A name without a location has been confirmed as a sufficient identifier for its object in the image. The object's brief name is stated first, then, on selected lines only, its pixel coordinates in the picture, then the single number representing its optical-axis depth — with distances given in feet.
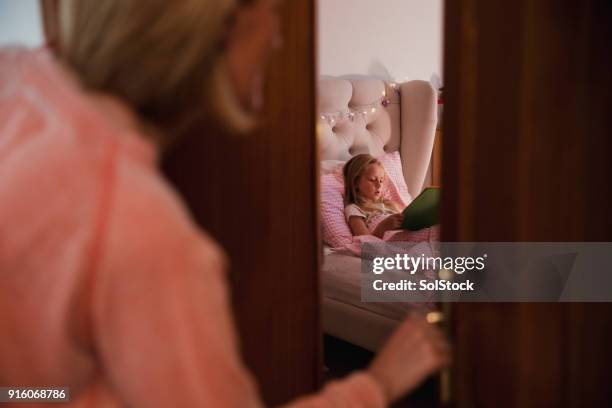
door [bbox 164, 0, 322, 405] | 3.27
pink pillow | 8.96
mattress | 7.27
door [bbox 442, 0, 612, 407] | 2.84
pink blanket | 8.10
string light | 10.20
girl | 9.10
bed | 7.93
